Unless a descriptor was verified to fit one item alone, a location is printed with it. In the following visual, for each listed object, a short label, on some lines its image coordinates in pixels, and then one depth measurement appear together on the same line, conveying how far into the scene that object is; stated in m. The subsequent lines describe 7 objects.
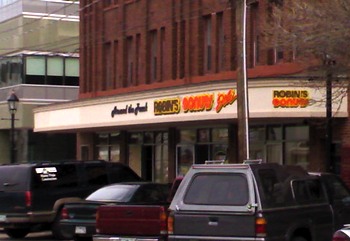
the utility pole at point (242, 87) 19.22
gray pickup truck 12.45
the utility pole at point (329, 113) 16.12
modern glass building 44.44
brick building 23.59
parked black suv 20.28
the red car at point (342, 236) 9.36
